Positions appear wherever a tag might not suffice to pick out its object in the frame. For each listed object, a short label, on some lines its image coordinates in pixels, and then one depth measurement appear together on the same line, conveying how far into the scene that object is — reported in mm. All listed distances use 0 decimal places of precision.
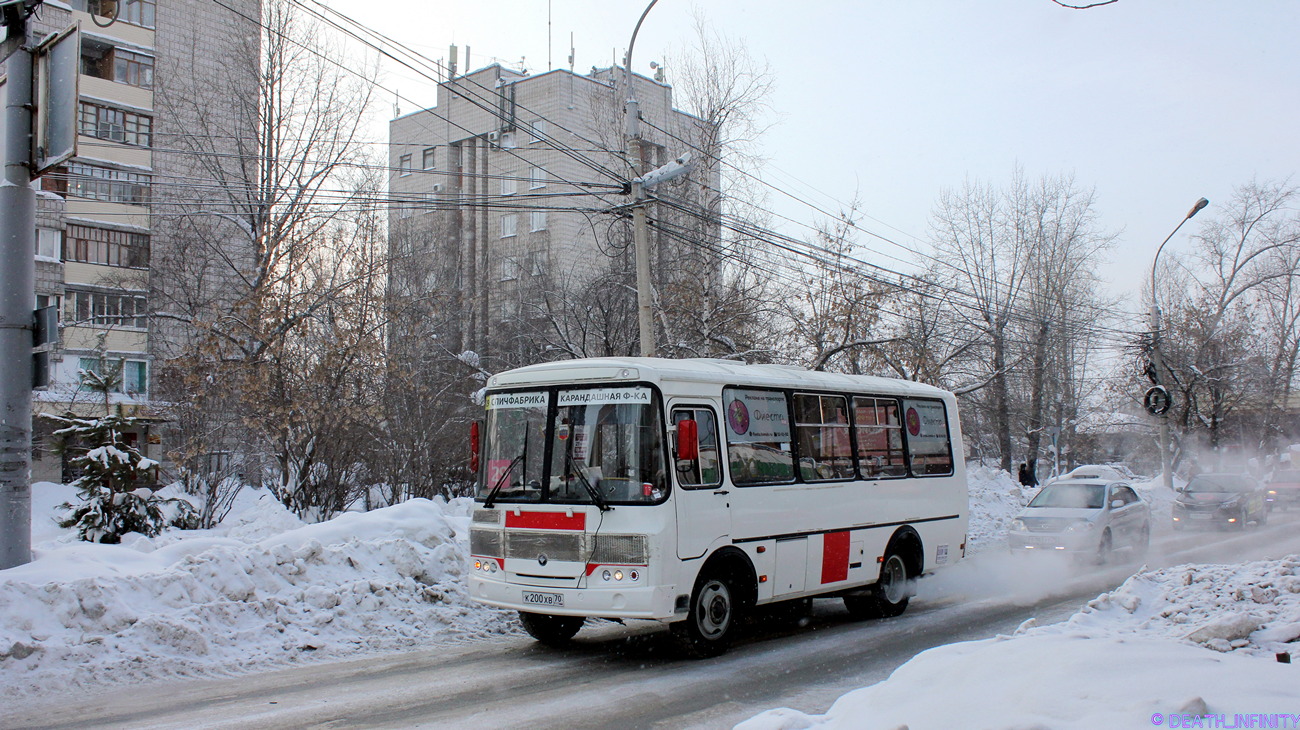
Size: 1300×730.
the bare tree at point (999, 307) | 39094
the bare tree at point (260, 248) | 18969
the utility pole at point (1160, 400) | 32384
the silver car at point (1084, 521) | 16250
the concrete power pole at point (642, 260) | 15172
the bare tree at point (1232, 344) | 45688
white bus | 8648
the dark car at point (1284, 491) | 32250
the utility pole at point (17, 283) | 9133
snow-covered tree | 11680
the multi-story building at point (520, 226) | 28297
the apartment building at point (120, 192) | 37062
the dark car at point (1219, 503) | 24203
